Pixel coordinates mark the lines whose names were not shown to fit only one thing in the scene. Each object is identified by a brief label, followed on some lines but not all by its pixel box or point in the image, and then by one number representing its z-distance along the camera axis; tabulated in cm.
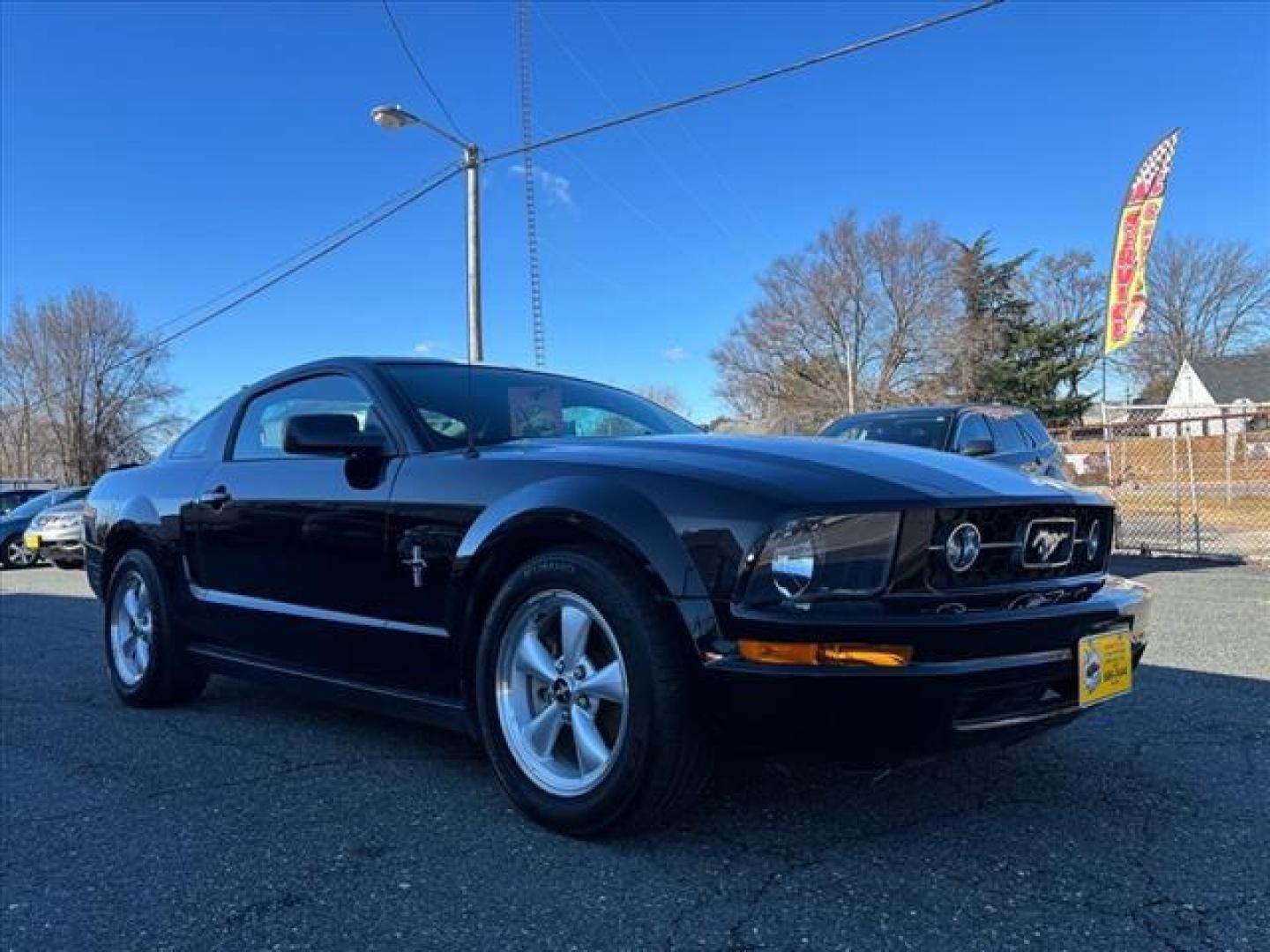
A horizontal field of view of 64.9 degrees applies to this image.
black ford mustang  238
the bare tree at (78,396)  5234
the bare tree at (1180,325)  5831
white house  5053
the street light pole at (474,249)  1467
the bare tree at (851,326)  4647
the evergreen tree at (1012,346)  4794
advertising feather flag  2706
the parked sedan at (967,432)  788
